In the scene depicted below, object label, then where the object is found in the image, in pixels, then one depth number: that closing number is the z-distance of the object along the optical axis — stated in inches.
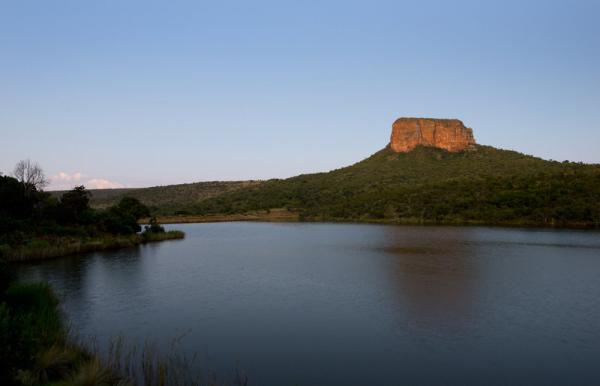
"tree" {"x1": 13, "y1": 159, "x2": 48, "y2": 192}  2064.5
